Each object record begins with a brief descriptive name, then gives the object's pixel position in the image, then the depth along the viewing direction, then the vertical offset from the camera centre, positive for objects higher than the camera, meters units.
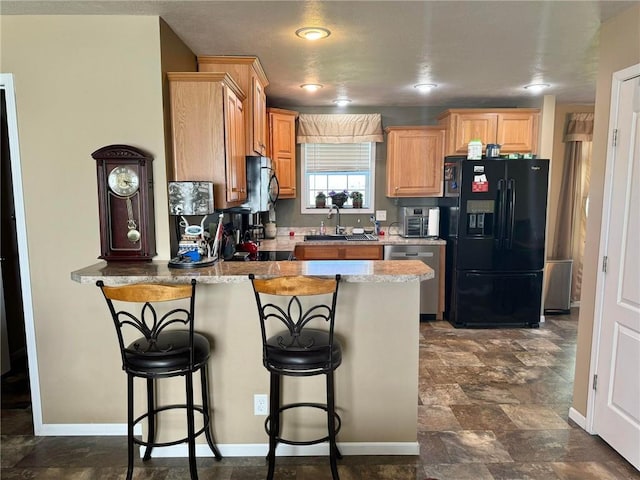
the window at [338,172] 5.28 +0.31
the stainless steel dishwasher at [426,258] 4.73 -0.67
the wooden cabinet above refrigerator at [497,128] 4.68 +0.75
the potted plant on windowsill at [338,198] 5.19 -0.01
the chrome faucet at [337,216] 5.24 -0.23
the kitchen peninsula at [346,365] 2.33 -0.92
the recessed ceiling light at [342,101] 4.71 +1.07
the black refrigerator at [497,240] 4.45 -0.45
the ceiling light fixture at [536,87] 4.08 +1.07
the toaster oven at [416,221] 4.97 -0.28
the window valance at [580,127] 5.05 +0.83
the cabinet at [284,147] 4.67 +0.56
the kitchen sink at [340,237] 4.93 -0.46
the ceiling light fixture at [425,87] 4.02 +1.05
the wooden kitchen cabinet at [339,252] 4.66 -0.59
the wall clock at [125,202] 2.39 -0.03
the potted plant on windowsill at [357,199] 5.32 -0.02
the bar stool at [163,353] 1.88 -0.72
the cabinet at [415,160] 4.92 +0.43
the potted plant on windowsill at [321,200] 5.33 -0.04
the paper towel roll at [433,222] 4.93 -0.29
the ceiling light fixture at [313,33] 2.58 +1.00
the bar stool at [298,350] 1.90 -0.71
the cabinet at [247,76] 3.11 +0.89
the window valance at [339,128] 5.11 +0.82
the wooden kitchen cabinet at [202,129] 2.46 +0.39
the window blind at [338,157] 5.28 +0.49
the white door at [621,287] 2.28 -0.50
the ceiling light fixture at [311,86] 3.96 +1.03
